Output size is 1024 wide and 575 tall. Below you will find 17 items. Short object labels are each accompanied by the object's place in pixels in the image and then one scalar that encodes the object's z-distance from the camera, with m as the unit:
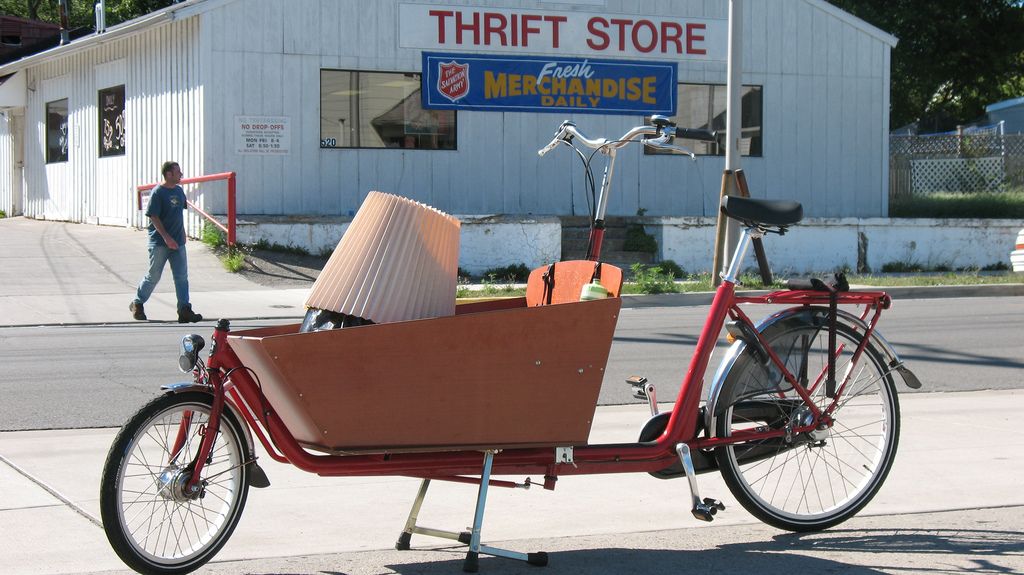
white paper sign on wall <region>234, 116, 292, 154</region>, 19.86
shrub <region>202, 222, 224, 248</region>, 19.05
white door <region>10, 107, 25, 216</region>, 27.50
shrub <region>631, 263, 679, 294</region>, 16.11
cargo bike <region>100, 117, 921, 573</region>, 4.06
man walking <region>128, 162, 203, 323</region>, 13.09
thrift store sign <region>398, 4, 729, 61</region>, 20.83
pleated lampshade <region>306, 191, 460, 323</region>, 4.26
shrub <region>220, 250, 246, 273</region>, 17.74
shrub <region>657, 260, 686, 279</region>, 19.17
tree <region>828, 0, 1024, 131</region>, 35.03
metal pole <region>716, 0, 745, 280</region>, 15.86
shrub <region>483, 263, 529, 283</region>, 18.69
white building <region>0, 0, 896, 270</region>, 19.98
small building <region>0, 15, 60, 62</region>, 36.03
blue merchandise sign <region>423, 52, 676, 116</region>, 21.02
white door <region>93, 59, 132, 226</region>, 22.42
